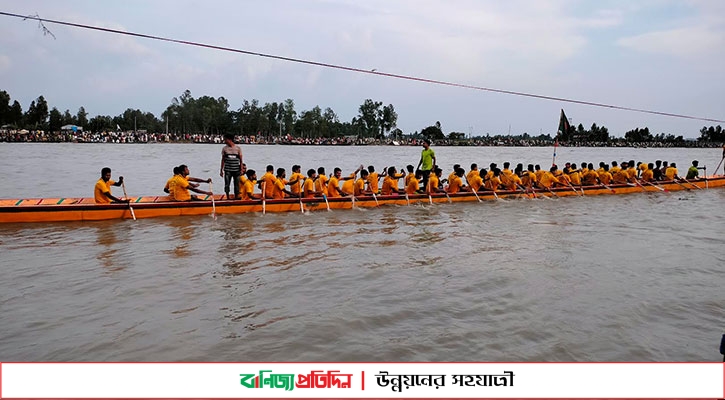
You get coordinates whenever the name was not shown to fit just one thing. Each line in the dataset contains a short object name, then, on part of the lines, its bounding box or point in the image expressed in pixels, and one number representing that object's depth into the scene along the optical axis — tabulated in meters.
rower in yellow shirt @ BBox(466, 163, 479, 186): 15.14
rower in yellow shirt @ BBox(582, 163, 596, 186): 18.39
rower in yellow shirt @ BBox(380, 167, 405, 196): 14.05
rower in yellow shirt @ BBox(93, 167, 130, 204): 10.65
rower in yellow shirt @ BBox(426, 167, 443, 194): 14.48
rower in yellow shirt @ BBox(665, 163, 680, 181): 20.38
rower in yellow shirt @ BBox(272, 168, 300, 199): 12.50
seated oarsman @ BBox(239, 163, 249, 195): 12.15
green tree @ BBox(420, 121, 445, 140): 117.06
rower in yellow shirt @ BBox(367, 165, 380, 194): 14.01
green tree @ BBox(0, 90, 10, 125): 62.22
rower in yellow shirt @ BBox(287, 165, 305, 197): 12.83
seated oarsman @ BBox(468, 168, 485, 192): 15.08
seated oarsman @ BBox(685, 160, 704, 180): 21.86
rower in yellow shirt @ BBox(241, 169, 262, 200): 12.08
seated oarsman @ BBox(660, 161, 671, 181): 20.65
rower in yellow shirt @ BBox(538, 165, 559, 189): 16.97
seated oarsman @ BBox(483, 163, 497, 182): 15.61
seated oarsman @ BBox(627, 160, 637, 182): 19.05
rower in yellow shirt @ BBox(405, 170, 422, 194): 14.23
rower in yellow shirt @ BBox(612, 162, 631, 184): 18.89
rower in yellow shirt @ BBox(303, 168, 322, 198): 12.92
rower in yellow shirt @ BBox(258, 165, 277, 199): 12.29
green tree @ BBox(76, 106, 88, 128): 78.14
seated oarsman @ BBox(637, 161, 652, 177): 19.33
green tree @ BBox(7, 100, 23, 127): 64.38
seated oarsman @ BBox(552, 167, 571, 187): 17.45
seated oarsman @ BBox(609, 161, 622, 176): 19.09
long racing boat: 10.42
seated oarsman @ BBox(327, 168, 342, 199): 13.27
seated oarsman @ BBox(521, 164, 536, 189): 16.50
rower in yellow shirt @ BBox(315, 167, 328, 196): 13.13
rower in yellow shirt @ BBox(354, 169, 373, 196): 13.66
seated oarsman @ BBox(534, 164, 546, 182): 17.07
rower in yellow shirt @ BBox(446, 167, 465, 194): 14.62
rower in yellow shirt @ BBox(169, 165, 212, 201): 11.48
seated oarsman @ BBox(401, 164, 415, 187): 14.27
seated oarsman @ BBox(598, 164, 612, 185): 18.61
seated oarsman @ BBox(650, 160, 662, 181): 20.42
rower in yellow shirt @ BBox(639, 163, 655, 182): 19.23
